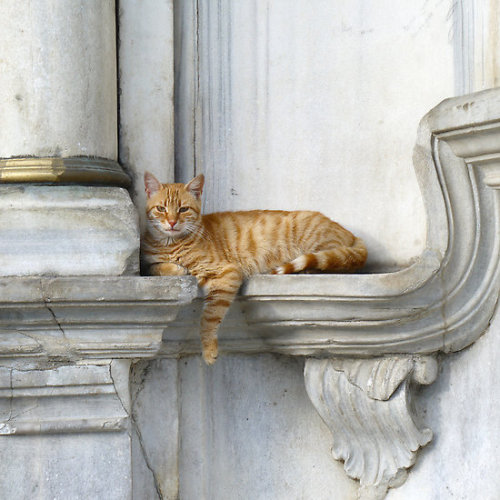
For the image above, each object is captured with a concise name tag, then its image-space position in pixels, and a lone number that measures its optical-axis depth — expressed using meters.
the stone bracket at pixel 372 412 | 4.34
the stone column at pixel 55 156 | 4.04
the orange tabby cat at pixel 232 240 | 4.43
